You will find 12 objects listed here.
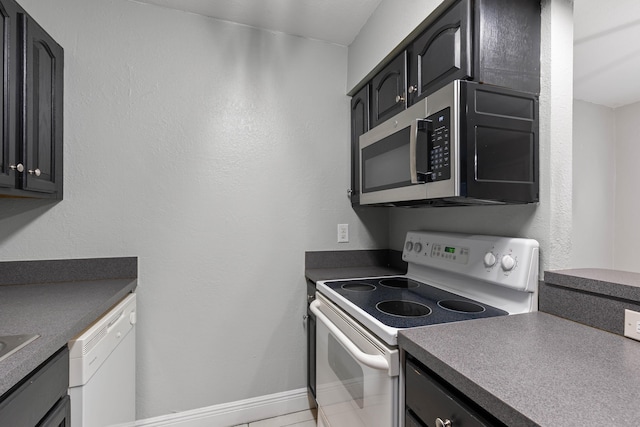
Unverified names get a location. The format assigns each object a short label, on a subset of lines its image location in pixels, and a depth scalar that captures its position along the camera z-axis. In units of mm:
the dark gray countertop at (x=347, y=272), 1673
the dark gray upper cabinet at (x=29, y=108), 1087
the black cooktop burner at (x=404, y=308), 1071
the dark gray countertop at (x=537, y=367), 492
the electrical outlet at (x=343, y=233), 1973
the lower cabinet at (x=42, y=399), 645
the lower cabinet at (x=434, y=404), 612
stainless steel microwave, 970
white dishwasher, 905
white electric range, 925
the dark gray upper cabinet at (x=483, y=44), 988
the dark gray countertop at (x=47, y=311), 679
